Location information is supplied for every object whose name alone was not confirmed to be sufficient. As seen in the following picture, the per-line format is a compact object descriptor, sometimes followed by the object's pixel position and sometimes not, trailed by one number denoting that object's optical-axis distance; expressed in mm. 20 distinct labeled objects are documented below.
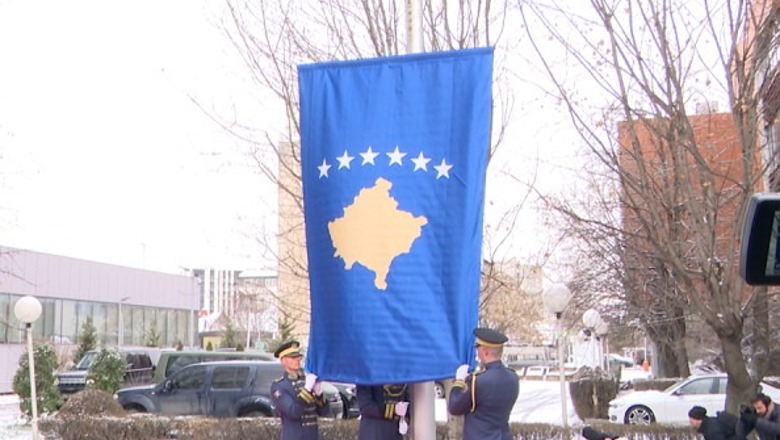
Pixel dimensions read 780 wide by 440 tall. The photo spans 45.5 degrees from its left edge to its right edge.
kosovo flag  6555
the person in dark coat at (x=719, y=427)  9211
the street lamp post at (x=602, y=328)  25992
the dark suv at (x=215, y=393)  19078
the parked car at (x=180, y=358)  24547
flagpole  6891
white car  20266
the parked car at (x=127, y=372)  28234
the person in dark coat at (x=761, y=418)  9320
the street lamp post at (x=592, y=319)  23578
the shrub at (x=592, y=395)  22875
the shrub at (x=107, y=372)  23297
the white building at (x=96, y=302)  38156
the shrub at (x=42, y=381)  22359
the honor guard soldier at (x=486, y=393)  6703
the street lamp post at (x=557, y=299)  15102
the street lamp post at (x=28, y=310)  15375
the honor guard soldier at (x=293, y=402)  7918
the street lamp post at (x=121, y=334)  46594
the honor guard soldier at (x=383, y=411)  7242
